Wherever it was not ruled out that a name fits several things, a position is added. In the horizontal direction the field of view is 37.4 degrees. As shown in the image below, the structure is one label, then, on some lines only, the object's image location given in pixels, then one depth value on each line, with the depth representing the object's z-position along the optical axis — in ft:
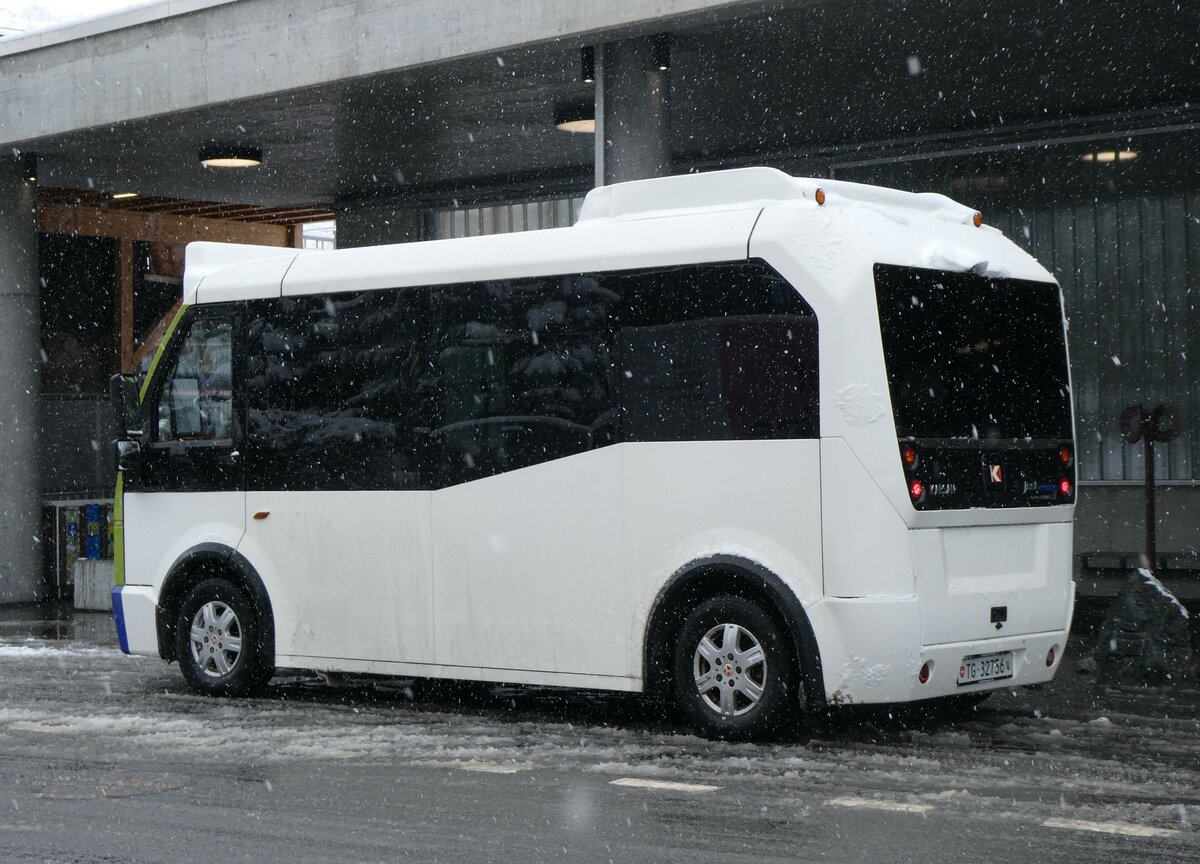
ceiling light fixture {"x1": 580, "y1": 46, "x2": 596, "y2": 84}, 48.93
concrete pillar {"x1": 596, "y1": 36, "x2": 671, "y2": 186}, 47.85
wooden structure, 105.50
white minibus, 29.96
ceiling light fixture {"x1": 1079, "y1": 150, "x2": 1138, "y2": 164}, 60.13
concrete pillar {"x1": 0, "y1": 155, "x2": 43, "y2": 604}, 67.46
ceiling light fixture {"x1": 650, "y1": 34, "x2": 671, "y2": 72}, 47.38
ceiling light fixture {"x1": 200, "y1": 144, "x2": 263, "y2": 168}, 65.57
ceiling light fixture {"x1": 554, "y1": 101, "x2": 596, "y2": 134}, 57.57
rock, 39.58
